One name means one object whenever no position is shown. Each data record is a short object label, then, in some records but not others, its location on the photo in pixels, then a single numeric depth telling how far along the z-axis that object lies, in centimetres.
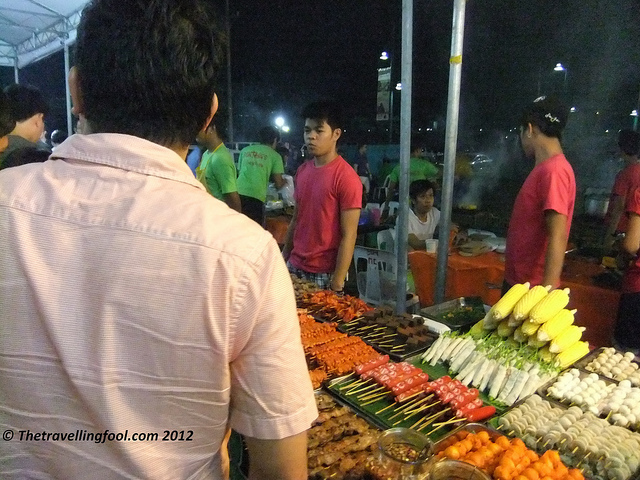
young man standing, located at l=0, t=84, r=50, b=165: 501
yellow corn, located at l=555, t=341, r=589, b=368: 279
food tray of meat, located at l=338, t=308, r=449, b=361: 306
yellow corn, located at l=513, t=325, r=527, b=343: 285
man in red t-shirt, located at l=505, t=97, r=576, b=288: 347
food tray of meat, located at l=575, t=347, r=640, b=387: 275
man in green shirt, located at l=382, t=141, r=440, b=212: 855
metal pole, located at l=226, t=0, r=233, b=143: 987
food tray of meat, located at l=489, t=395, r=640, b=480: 196
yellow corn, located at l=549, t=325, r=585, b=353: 275
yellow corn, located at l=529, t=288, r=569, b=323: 275
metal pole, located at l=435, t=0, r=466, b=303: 397
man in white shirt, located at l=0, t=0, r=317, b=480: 101
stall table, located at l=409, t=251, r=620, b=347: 469
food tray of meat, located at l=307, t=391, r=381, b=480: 195
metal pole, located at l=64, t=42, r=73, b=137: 1319
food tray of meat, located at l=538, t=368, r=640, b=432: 231
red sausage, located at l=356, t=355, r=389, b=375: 270
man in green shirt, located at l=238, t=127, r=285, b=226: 764
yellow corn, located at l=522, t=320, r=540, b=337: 278
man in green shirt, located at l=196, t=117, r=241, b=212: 567
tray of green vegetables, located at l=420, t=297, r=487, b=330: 354
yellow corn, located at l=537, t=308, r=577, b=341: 274
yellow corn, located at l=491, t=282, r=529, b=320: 290
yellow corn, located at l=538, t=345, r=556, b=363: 277
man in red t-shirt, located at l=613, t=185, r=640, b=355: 408
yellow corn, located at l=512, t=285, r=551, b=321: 281
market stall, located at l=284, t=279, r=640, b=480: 191
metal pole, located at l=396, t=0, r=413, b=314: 392
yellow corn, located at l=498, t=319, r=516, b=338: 294
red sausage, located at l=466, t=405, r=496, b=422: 228
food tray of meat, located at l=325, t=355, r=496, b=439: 231
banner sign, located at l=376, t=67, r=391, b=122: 487
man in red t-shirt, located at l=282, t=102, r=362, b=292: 423
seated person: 627
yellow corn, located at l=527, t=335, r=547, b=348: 278
